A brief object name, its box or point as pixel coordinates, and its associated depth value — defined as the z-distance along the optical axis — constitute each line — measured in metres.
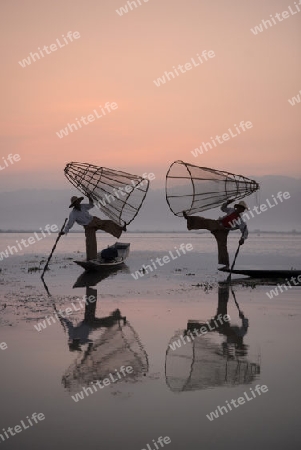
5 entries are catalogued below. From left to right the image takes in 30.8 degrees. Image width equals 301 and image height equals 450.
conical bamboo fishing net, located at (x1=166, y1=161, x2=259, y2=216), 21.62
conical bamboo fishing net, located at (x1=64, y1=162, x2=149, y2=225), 24.41
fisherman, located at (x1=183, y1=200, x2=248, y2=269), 22.27
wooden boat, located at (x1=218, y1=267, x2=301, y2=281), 22.66
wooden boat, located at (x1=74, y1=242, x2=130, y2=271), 24.24
